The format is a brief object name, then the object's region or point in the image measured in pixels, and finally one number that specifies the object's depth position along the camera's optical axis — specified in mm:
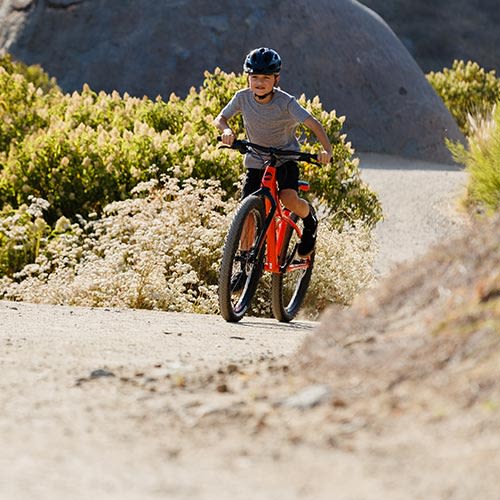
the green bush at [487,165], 22394
